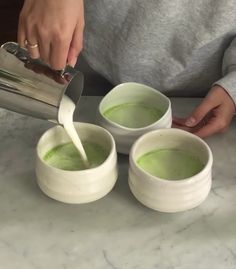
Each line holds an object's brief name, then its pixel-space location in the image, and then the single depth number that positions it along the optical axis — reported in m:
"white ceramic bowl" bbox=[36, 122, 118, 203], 0.59
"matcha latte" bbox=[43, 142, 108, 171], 0.64
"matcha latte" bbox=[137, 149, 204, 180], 0.62
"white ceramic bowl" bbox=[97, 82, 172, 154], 0.66
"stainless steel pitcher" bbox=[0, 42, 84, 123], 0.59
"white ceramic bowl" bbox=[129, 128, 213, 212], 0.57
